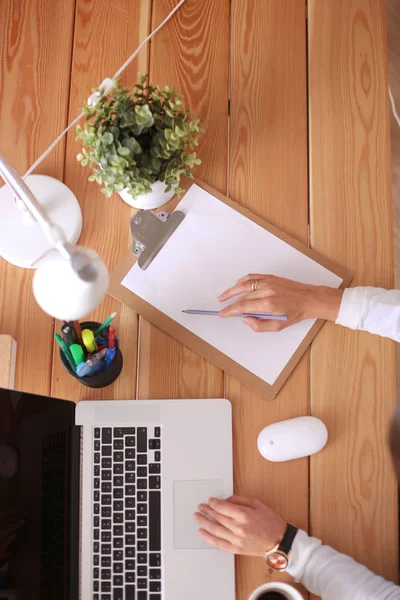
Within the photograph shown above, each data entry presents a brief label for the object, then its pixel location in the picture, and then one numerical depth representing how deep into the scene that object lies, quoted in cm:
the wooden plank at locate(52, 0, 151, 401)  90
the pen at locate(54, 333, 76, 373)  80
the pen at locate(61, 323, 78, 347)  79
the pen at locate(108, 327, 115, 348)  82
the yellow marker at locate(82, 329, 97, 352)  81
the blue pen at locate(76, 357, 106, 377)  81
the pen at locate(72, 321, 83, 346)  79
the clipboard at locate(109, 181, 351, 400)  89
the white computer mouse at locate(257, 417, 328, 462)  85
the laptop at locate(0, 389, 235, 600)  77
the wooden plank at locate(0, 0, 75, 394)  92
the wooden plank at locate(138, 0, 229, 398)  97
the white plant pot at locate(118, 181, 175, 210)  88
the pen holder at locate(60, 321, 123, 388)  84
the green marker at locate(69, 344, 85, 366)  80
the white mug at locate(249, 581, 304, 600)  77
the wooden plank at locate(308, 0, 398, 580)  86
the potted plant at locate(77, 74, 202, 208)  76
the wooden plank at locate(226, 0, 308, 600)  87
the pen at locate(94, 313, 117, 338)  82
